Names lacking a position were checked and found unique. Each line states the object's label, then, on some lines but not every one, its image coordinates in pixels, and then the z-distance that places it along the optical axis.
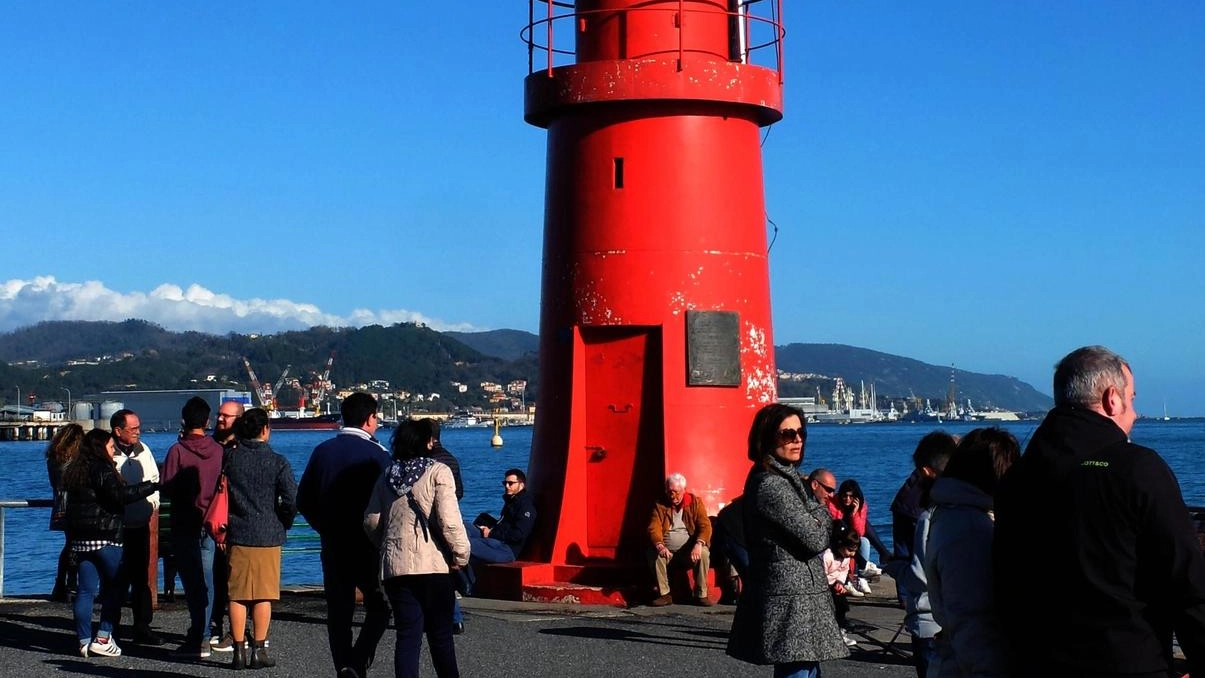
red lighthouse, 11.66
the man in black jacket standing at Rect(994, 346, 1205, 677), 3.87
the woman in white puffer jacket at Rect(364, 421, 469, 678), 7.06
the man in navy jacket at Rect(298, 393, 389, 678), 7.82
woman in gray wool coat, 5.77
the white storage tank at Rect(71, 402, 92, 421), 118.69
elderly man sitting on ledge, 11.21
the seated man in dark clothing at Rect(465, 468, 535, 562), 11.80
